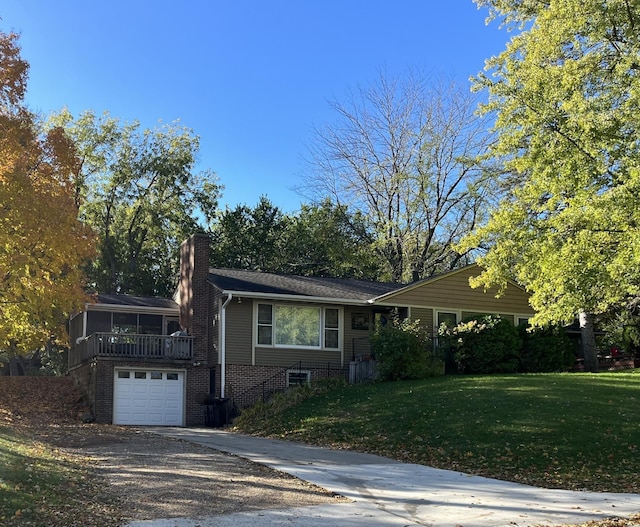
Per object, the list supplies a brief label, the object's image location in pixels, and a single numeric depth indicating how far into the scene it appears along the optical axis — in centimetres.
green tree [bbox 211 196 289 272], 3956
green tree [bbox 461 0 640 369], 1359
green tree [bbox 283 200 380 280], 3772
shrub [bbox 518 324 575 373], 2502
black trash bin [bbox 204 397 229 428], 2267
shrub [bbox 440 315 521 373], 2406
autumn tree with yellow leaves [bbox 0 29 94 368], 1598
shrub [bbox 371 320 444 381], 2253
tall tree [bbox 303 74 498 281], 3484
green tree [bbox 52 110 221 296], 3978
